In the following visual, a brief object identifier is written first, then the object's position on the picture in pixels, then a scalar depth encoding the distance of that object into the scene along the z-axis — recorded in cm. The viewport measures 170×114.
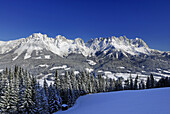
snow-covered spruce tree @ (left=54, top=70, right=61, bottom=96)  4772
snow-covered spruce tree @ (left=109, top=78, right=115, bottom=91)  7875
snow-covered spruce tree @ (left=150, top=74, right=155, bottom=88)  6787
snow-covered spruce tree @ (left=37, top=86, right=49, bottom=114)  3358
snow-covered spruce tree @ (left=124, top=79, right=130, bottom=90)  7275
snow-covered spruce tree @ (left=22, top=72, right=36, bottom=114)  3014
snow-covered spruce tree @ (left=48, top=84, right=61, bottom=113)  3966
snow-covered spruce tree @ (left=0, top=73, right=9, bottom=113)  2847
